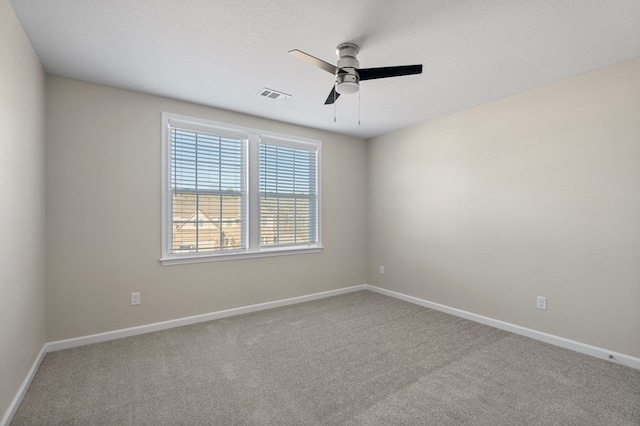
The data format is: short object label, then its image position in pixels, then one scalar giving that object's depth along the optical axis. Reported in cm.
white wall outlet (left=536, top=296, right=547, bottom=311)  305
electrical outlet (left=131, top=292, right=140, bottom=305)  319
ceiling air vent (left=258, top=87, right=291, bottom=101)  317
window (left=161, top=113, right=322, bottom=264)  347
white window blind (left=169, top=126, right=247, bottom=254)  348
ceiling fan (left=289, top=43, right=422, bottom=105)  218
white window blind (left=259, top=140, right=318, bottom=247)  415
